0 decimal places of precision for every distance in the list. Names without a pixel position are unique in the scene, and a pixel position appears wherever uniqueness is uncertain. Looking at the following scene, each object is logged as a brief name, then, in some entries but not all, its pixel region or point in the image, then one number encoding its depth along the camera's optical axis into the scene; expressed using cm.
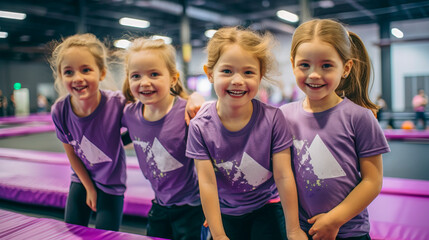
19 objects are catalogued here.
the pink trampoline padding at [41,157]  334
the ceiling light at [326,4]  918
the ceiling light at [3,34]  1073
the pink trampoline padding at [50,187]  214
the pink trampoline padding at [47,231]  125
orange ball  642
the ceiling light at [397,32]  591
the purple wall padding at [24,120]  914
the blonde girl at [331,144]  99
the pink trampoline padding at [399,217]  149
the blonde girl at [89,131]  145
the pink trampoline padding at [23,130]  693
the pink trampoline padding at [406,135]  484
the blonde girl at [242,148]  105
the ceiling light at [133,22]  888
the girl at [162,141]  130
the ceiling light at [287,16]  805
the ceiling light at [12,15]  716
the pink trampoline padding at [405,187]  208
